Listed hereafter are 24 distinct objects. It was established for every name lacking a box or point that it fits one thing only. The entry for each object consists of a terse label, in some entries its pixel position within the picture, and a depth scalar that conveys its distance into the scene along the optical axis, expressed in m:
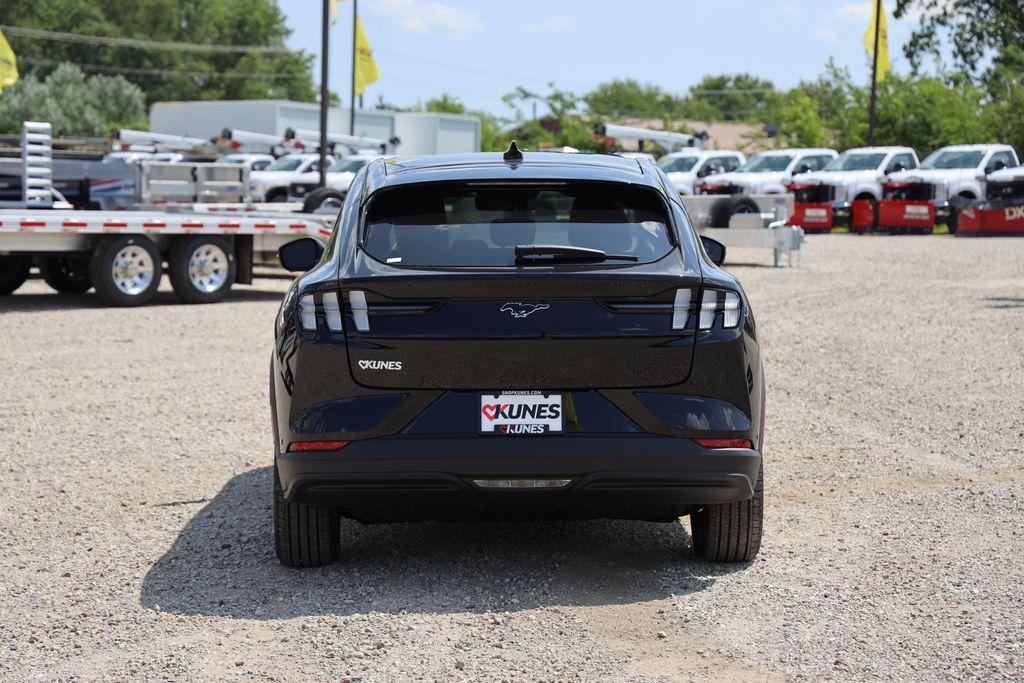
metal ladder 20.97
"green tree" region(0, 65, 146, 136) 76.81
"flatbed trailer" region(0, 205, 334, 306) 16.09
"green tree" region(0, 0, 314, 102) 98.75
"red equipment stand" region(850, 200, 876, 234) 34.72
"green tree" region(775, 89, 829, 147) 58.41
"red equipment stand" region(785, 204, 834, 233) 34.44
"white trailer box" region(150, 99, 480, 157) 57.38
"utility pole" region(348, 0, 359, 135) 44.55
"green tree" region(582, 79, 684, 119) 105.50
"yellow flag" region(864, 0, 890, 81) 49.84
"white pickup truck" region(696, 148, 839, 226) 36.00
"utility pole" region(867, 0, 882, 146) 48.34
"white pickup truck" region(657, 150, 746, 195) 37.56
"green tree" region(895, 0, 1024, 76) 45.91
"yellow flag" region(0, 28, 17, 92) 25.86
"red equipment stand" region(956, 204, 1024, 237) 32.34
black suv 5.05
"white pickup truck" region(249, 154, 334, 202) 35.06
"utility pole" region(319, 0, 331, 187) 29.30
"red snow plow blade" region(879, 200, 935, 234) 33.89
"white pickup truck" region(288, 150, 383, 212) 34.81
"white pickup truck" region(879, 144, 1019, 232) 34.41
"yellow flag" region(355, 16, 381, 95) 44.66
